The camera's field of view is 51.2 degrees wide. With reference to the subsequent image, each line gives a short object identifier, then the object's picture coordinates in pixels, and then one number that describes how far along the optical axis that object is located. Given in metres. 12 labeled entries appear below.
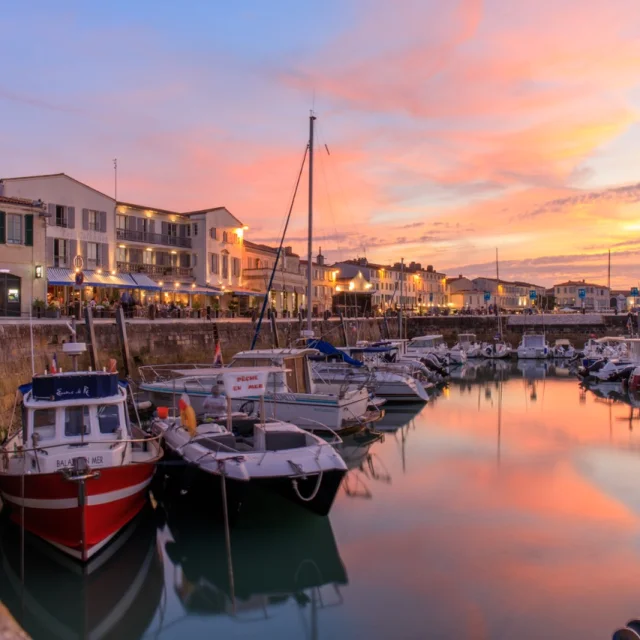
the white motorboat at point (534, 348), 62.84
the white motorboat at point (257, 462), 13.41
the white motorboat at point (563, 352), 63.98
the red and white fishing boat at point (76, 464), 12.00
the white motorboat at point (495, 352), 64.19
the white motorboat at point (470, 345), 64.94
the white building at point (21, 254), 32.09
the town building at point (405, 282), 103.56
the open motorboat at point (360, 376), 29.06
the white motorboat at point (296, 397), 22.30
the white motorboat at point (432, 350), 51.99
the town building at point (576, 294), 160.38
